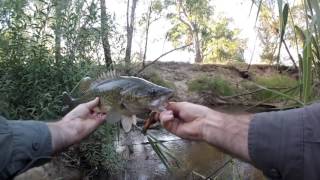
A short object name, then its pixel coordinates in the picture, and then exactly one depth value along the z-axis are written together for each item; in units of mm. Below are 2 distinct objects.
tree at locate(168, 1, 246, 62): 11969
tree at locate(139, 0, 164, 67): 7978
